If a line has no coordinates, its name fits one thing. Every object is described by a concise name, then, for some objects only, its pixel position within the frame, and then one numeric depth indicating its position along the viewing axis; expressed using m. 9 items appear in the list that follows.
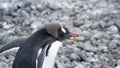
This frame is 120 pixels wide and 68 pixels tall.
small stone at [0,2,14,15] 12.09
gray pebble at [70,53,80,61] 9.30
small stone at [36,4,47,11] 13.02
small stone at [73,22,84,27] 11.94
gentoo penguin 7.26
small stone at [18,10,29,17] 12.12
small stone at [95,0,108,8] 14.12
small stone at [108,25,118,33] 11.58
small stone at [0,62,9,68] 8.18
